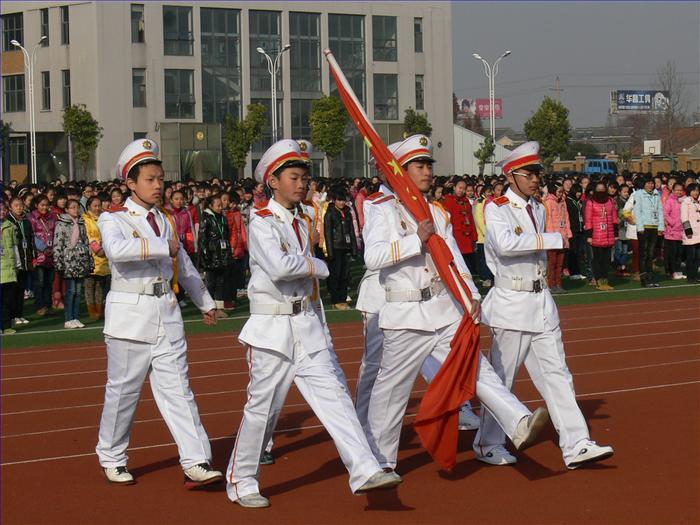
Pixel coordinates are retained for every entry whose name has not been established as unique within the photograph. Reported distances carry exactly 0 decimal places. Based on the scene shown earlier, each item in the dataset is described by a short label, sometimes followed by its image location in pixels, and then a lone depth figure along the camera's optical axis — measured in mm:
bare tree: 62812
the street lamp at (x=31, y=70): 54312
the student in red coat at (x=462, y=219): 21969
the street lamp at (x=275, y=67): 61975
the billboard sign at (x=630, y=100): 146162
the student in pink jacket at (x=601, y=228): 21578
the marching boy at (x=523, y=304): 7945
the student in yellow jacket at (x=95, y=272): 17250
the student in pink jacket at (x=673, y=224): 22438
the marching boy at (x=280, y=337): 7012
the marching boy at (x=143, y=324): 7535
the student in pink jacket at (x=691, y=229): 22000
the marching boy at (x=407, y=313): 7446
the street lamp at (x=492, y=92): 57897
